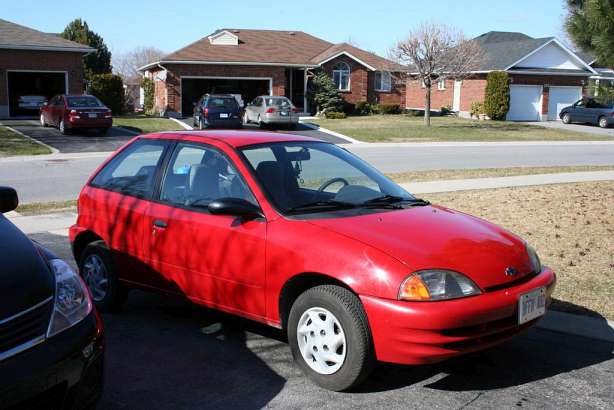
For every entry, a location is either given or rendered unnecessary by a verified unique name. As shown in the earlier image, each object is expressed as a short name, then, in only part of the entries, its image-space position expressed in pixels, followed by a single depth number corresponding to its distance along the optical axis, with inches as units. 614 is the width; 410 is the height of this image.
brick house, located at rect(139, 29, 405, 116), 1529.3
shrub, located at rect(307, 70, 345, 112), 1589.6
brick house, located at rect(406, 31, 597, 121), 1686.8
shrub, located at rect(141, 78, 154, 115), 1712.6
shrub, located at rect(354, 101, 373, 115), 1678.2
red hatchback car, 153.9
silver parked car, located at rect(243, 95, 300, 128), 1227.9
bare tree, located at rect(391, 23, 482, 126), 1323.8
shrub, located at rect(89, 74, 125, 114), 1467.8
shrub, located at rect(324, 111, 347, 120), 1540.4
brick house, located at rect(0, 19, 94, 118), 1304.1
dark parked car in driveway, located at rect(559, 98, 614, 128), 1496.1
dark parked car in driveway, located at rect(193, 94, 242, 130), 1169.4
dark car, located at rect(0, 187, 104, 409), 118.9
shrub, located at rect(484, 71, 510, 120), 1599.4
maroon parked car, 1051.3
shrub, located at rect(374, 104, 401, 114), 1708.9
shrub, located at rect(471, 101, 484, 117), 1664.6
